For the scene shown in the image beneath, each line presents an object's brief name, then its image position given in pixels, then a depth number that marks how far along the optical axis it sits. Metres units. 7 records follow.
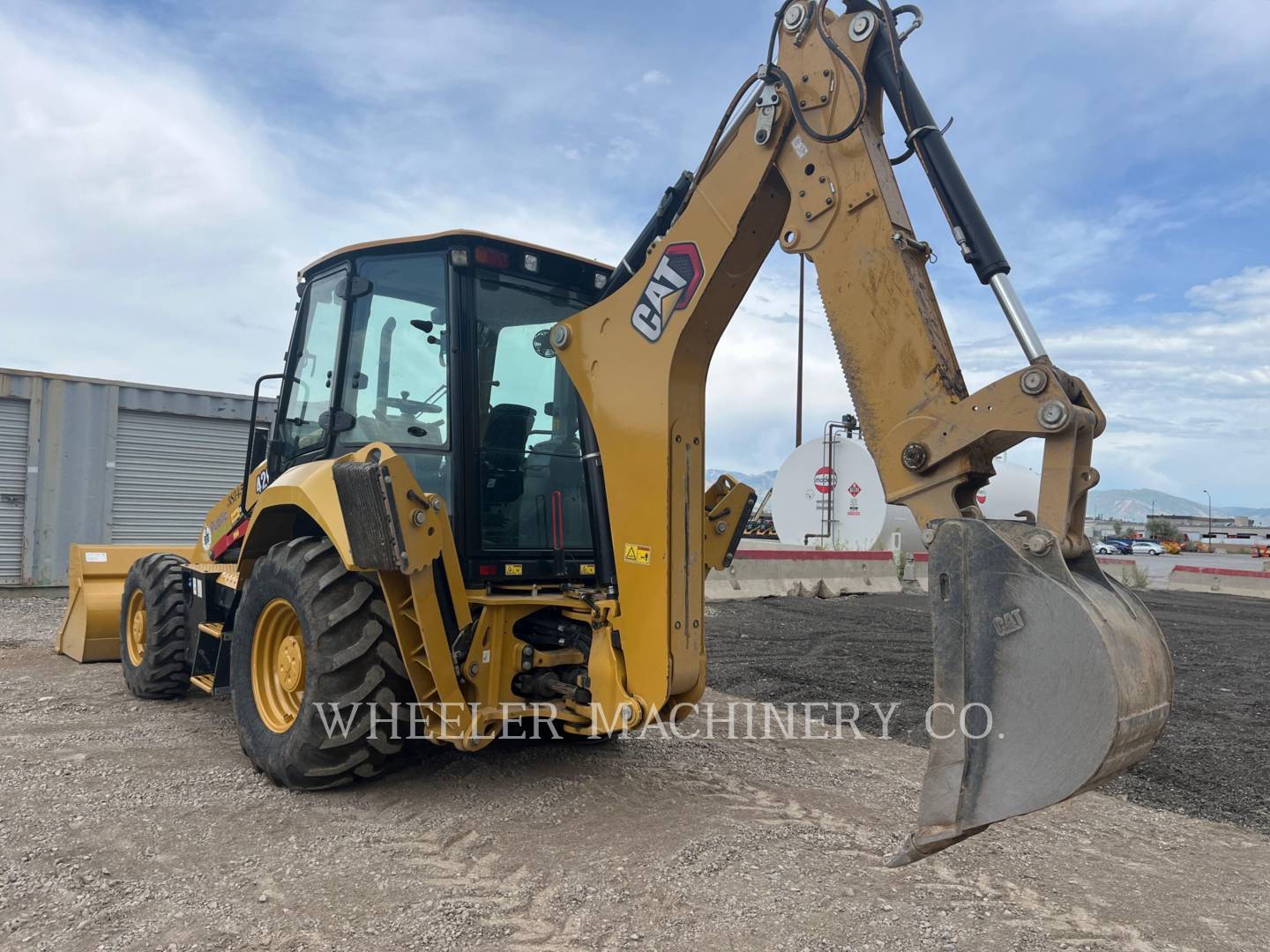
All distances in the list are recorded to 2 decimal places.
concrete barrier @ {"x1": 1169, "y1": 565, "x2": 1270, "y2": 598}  17.62
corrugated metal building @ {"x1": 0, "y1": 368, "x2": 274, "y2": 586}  11.84
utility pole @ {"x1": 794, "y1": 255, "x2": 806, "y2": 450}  28.45
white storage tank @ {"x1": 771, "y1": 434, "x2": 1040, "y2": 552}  17.67
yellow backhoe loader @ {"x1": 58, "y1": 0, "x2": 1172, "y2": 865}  2.50
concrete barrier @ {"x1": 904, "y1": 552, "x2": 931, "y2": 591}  16.31
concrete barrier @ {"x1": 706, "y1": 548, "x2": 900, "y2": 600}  13.16
